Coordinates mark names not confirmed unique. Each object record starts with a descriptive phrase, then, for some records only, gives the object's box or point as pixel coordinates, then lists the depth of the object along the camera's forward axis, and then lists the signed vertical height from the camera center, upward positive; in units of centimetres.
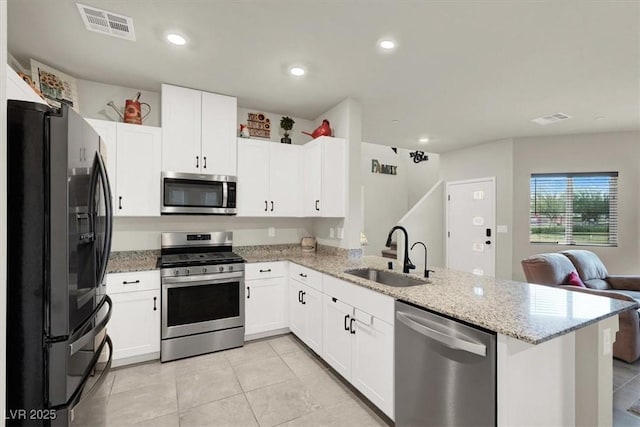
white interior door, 543 -20
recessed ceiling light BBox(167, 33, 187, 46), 222 +129
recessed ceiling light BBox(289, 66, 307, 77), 270 +128
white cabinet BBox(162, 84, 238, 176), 305 +85
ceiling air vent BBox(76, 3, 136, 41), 197 +129
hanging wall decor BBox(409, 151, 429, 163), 781 +147
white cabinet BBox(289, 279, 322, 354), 280 -99
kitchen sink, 241 -54
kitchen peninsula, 131 -61
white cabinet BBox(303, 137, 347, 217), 336 +42
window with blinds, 473 +10
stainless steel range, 283 -85
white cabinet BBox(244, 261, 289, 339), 323 -93
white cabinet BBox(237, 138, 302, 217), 345 +41
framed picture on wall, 251 +111
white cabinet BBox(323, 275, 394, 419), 196 -92
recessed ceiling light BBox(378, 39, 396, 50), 228 +128
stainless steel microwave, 303 +20
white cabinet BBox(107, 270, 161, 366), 266 -92
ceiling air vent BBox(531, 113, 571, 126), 395 +129
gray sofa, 288 -77
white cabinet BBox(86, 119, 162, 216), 283 +45
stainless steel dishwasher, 136 -79
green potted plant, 383 +111
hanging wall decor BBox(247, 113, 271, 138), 379 +111
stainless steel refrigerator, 117 -20
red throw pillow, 349 -75
